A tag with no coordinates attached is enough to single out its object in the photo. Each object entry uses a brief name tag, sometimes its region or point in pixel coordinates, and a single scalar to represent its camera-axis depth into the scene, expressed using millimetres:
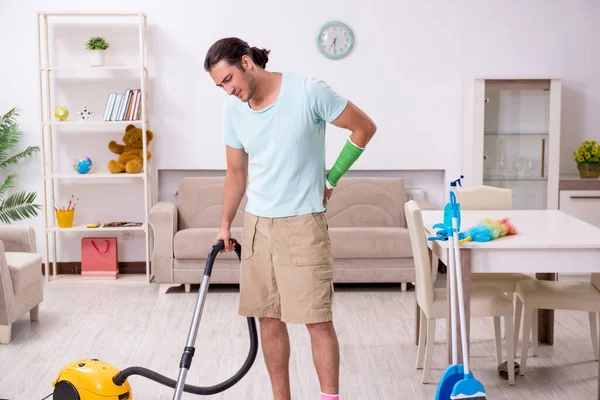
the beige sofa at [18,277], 3857
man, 2422
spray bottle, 2691
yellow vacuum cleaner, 2611
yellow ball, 5387
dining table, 2955
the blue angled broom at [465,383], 2572
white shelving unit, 5336
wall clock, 5621
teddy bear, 5406
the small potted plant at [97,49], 5371
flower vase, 5473
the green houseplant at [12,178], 5430
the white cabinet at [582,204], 5438
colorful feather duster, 2996
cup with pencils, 5465
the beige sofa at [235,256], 5031
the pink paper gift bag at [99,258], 5535
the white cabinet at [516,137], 5398
